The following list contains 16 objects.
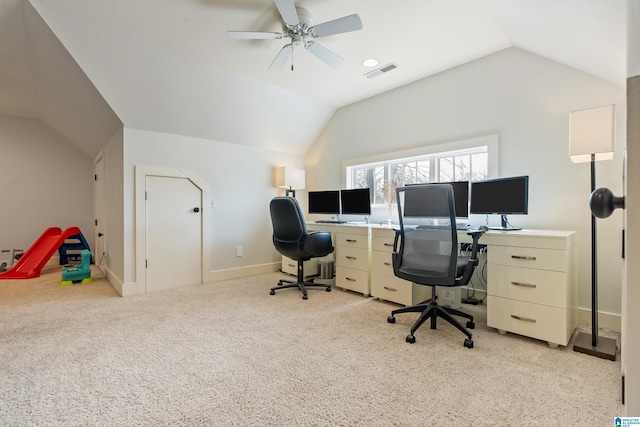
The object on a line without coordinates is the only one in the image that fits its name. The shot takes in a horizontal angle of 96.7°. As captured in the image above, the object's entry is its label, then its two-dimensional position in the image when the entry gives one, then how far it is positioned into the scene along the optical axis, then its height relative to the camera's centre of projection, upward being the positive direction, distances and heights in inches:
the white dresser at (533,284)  78.0 -22.2
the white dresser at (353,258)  126.3 -22.9
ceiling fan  81.7 +56.0
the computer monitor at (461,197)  109.7 +4.3
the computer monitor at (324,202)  158.7 +4.3
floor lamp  74.5 +16.5
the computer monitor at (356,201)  144.8 +4.2
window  122.3 +19.0
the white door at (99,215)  176.1 -2.8
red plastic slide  159.3 -26.2
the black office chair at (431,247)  81.0 -11.7
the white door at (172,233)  134.6 -11.2
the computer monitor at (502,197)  93.0 +3.9
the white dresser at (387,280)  111.3 -29.1
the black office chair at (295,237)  123.7 -12.2
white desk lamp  171.9 +19.3
